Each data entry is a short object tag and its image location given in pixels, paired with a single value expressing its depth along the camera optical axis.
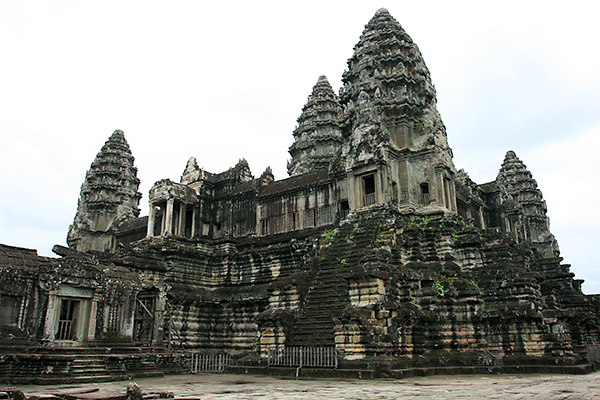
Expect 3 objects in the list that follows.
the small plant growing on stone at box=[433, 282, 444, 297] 21.98
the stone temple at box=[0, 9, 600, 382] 18.88
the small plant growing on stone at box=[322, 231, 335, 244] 25.47
